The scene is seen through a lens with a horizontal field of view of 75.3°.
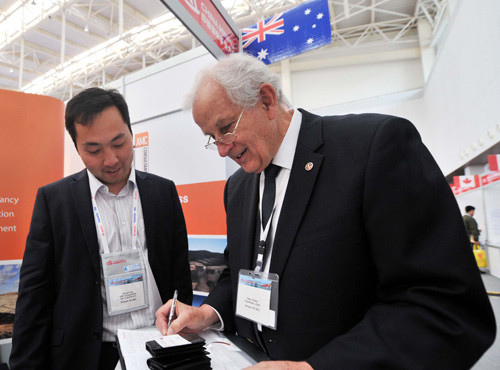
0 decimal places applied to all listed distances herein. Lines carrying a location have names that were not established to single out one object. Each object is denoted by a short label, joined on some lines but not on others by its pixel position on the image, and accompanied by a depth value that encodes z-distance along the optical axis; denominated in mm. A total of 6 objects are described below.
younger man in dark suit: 1397
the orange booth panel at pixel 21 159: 2619
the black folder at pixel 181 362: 852
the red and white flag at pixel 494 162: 6341
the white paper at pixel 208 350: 920
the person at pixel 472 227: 7480
